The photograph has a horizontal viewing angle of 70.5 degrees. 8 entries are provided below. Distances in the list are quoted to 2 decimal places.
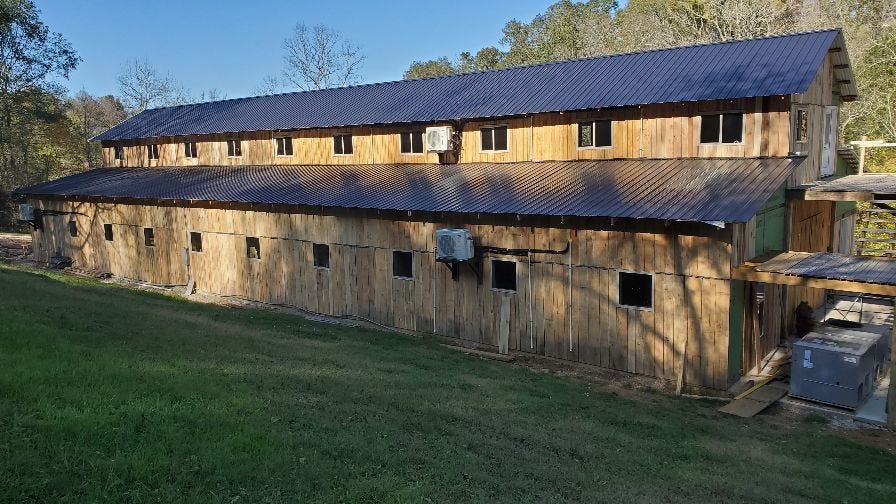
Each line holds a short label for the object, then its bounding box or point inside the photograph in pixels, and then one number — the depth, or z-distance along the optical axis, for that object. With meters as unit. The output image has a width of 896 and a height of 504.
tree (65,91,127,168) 55.50
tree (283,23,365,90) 61.96
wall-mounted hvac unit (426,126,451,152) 20.66
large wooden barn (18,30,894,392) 14.24
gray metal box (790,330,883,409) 12.70
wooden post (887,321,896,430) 11.77
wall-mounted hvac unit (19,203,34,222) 30.50
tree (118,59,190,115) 64.12
